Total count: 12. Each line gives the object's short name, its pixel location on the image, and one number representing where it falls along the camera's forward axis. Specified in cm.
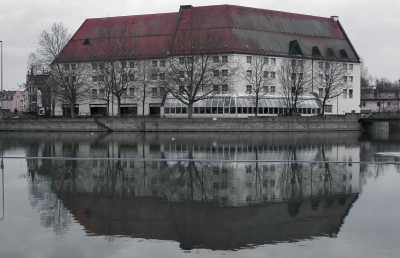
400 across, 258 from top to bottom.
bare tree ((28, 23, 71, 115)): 7731
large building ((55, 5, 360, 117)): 8025
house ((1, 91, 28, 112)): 18225
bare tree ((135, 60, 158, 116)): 8119
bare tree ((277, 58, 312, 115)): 8112
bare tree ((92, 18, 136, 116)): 7844
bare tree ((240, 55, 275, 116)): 8219
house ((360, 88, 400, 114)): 12400
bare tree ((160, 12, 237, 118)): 7412
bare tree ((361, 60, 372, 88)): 15954
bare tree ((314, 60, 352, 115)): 8456
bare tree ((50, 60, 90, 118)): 7725
